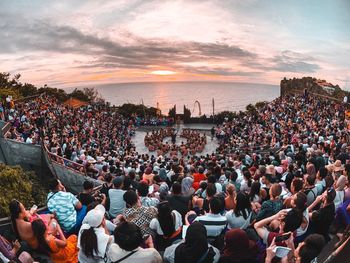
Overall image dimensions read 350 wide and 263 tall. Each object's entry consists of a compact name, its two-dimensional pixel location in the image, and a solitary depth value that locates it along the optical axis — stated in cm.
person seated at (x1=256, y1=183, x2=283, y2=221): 457
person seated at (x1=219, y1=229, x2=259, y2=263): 322
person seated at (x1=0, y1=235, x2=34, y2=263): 365
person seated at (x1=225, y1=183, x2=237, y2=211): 530
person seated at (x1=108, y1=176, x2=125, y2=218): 559
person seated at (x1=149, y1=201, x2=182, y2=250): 393
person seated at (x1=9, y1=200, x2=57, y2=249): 403
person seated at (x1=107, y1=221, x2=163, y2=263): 315
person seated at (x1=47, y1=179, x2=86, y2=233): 468
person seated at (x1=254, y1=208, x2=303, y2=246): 370
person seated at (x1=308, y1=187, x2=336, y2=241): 426
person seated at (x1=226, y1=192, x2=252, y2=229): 442
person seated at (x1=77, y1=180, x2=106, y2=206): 517
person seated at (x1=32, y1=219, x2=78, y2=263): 385
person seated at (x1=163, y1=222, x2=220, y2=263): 324
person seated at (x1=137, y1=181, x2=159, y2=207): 516
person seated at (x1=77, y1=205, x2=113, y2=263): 363
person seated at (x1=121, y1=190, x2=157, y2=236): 418
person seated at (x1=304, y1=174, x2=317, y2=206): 541
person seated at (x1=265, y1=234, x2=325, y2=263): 316
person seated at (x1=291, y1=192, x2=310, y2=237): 408
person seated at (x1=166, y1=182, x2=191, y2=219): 526
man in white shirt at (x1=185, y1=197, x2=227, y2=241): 411
